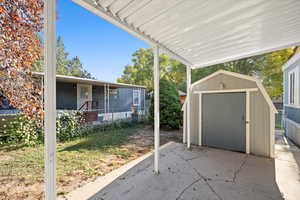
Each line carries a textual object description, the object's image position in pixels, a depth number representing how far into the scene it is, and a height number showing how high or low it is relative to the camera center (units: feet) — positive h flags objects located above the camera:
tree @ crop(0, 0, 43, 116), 8.96 +3.23
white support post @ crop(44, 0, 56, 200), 4.65 -0.06
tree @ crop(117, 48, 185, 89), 50.63 +11.00
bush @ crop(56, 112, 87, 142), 18.88 -3.59
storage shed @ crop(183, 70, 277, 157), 14.35 -1.63
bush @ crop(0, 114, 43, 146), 16.48 -3.60
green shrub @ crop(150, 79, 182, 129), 26.84 -1.77
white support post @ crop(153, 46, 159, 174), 10.85 +0.06
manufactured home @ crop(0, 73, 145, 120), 30.55 +0.41
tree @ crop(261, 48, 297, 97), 31.40 +6.47
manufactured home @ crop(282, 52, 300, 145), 17.33 +0.17
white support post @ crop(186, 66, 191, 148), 16.78 -0.44
